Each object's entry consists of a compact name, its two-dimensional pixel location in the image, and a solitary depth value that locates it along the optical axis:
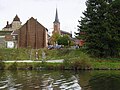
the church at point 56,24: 103.01
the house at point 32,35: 54.38
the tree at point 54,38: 75.08
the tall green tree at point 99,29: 38.12
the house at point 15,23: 74.93
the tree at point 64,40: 69.56
